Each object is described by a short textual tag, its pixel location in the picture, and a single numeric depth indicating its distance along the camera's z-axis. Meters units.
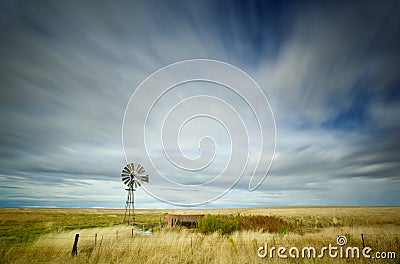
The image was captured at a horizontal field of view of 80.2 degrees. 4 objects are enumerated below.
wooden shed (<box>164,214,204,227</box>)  20.00
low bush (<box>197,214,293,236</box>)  14.41
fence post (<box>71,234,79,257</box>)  8.99
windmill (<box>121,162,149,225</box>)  28.03
